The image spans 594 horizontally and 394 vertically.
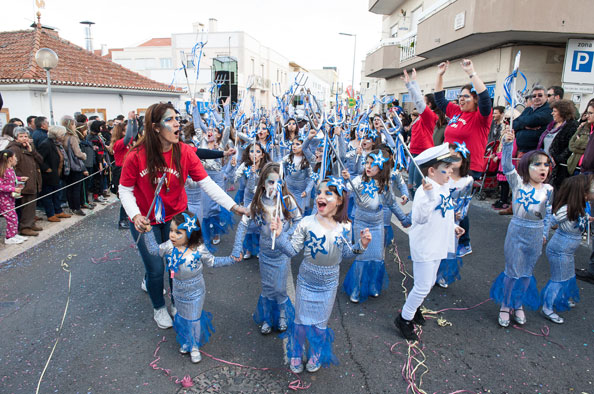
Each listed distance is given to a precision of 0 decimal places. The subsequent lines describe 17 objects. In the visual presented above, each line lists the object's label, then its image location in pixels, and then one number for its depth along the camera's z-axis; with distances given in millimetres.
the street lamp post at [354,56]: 25528
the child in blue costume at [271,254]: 3410
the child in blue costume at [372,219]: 4121
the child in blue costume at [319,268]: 2922
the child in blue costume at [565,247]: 3791
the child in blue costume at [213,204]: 5930
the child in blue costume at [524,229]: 3551
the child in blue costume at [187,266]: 3064
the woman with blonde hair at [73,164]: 7395
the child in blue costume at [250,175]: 5242
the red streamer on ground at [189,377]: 2854
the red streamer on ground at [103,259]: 5160
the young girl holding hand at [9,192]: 5711
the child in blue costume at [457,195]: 3926
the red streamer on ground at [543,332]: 3516
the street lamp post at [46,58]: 8305
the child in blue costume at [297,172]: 5730
